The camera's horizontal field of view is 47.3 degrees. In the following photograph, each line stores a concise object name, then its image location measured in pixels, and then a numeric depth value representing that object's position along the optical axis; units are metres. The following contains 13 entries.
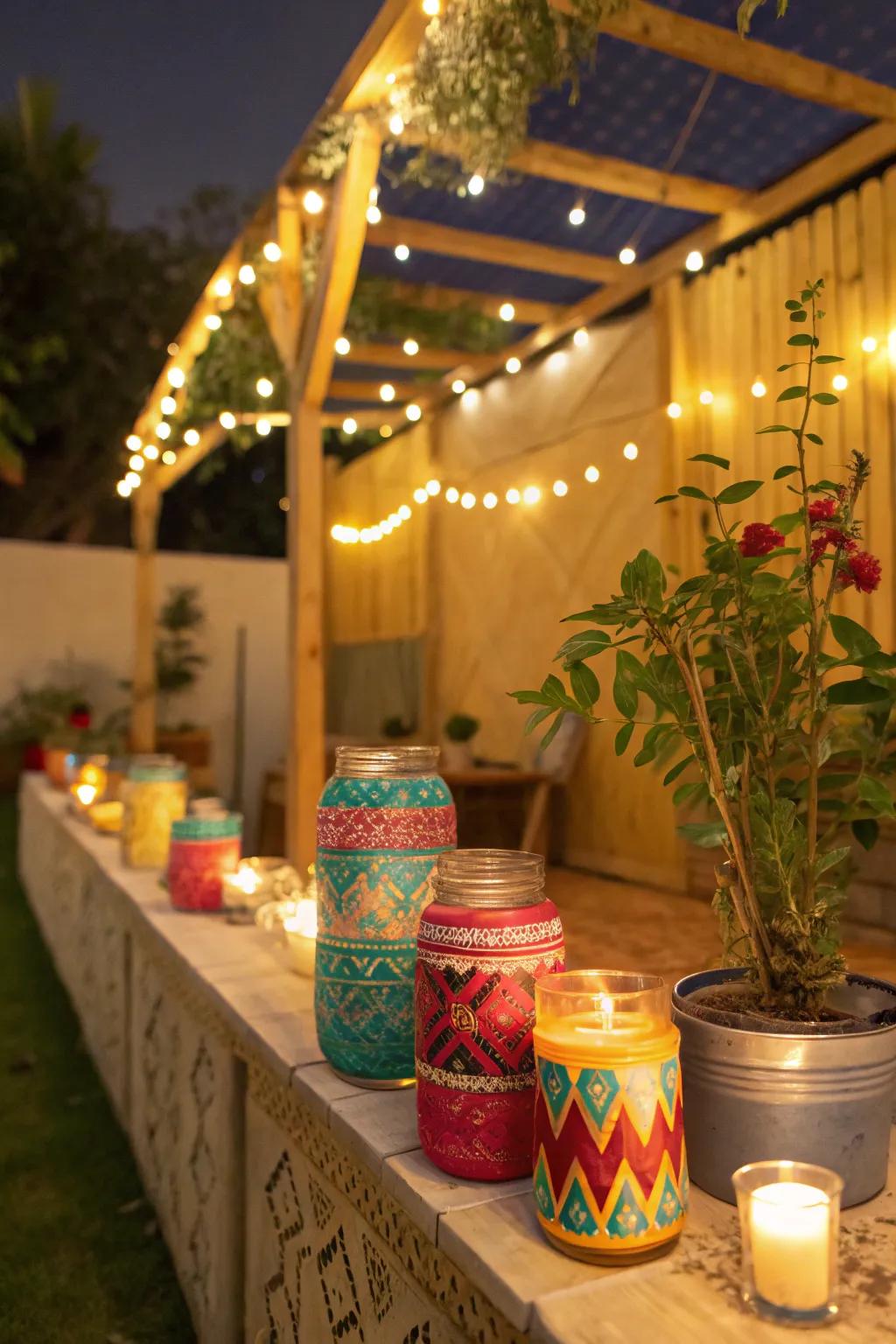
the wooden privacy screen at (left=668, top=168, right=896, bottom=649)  3.58
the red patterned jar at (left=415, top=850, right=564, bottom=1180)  1.05
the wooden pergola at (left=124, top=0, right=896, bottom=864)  2.76
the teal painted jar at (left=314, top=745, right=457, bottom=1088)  1.36
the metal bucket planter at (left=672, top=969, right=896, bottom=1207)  0.99
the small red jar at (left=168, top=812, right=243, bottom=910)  2.48
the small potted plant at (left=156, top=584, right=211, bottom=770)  9.62
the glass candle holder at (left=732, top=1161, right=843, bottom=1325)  0.81
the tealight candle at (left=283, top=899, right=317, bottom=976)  1.94
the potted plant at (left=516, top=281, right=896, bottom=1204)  1.00
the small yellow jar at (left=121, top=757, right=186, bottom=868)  3.10
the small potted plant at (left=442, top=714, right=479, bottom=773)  5.81
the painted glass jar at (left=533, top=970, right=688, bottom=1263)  0.89
